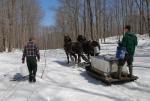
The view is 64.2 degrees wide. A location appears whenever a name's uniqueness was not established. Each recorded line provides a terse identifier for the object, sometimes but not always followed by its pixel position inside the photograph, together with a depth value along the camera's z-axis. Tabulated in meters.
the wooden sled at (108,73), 4.41
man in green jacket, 4.40
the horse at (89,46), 6.16
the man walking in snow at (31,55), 4.82
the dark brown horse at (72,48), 6.12
